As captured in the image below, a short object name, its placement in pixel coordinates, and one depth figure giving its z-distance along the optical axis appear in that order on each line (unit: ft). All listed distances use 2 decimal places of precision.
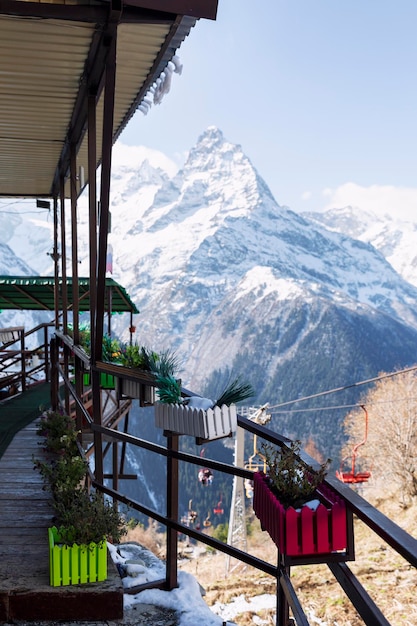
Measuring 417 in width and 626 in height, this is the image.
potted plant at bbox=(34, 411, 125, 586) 8.14
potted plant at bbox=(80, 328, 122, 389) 12.99
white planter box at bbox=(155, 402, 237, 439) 8.39
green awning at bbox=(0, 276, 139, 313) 34.24
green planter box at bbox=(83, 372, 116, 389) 24.66
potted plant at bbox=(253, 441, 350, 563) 6.05
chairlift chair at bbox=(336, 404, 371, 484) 56.68
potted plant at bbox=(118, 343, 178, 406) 9.78
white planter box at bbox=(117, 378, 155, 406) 10.82
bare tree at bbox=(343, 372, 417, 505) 93.43
